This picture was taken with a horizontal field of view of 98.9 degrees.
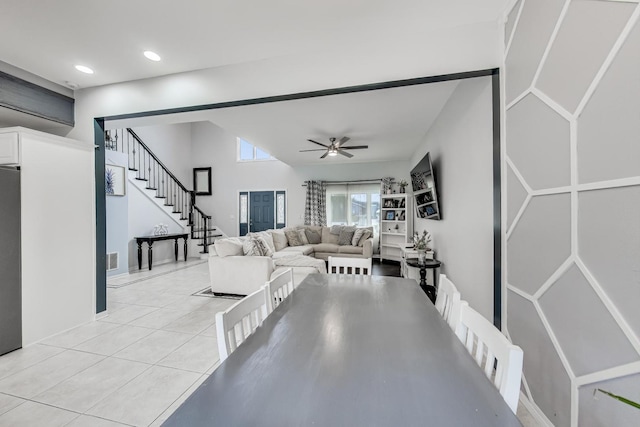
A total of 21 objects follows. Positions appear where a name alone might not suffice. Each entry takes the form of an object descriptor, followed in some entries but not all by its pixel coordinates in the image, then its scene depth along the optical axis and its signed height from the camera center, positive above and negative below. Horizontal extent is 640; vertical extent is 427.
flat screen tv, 3.61 +0.32
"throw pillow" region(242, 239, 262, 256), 4.06 -0.52
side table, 3.51 -0.70
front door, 8.71 +0.11
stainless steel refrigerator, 2.36 -0.41
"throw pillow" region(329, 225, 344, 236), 7.02 -0.41
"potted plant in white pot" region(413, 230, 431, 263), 3.51 -0.50
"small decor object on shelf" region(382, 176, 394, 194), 7.32 +0.77
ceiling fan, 4.84 +1.24
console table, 5.91 -0.58
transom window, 8.91 +2.01
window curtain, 7.91 +0.26
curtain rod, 7.55 +0.89
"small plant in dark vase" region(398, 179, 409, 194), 6.99 +0.71
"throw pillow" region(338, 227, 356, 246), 6.71 -0.57
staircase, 6.38 +0.80
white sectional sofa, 3.71 -0.74
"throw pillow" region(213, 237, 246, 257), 4.07 -0.51
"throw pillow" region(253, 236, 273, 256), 4.12 -0.51
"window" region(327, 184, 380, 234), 7.83 +0.24
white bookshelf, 6.80 -0.30
